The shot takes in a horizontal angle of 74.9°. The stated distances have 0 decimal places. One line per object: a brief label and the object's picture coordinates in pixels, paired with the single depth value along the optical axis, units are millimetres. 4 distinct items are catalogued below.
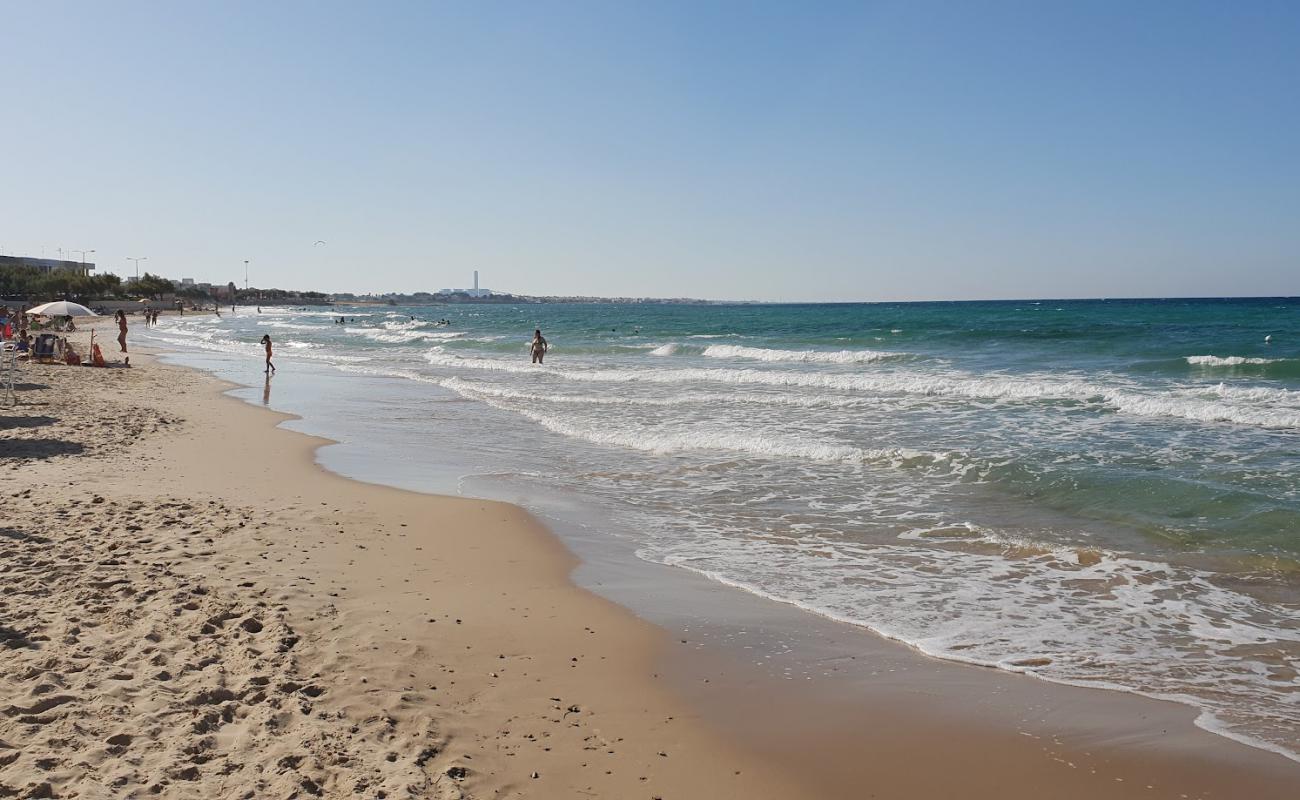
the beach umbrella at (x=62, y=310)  28005
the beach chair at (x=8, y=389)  16748
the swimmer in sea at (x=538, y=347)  35003
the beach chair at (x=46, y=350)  27156
